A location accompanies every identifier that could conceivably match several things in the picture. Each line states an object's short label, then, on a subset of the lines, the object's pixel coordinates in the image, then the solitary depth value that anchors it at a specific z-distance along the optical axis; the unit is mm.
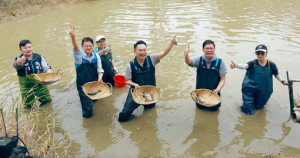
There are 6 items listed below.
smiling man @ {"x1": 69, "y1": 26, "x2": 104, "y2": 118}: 4750
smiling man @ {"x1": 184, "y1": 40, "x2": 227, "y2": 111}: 4457
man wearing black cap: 4559
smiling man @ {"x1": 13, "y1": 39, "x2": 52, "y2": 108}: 4797
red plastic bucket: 6207
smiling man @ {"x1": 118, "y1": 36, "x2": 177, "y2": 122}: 4611
